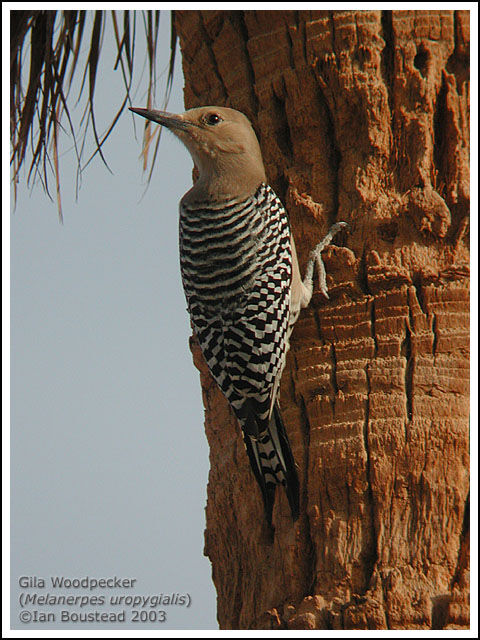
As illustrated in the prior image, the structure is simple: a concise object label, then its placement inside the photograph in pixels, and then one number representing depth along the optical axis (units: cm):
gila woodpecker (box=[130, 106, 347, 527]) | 826
